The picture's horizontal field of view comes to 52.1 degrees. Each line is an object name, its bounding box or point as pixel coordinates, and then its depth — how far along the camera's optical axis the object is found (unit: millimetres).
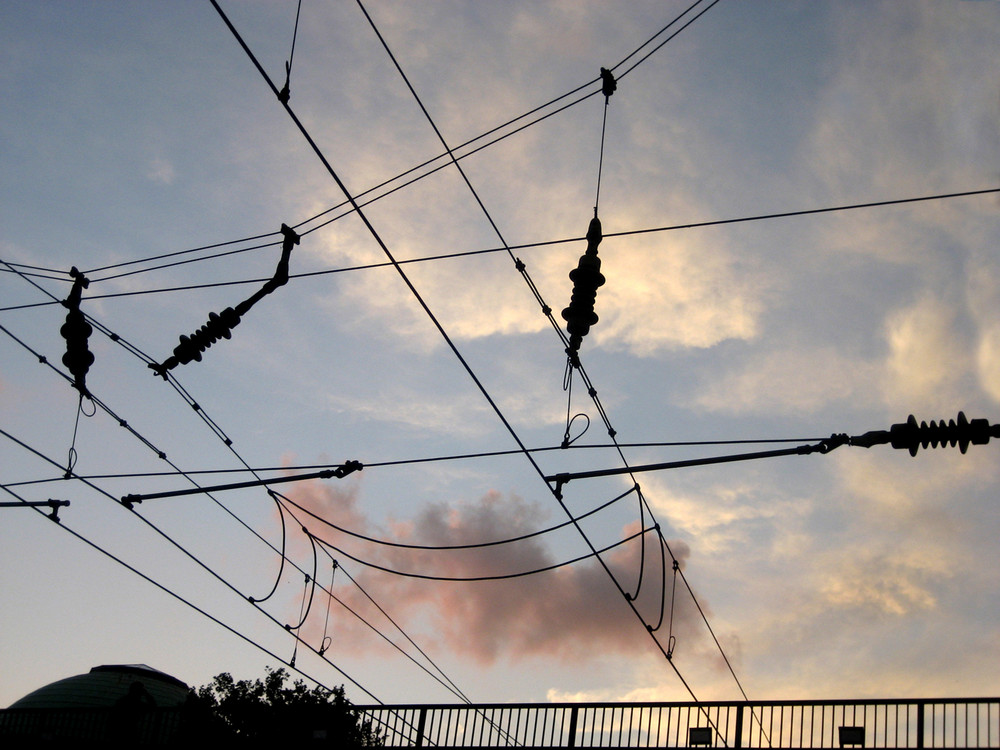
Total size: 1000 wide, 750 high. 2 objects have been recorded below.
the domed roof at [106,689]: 59438
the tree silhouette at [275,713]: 47156
